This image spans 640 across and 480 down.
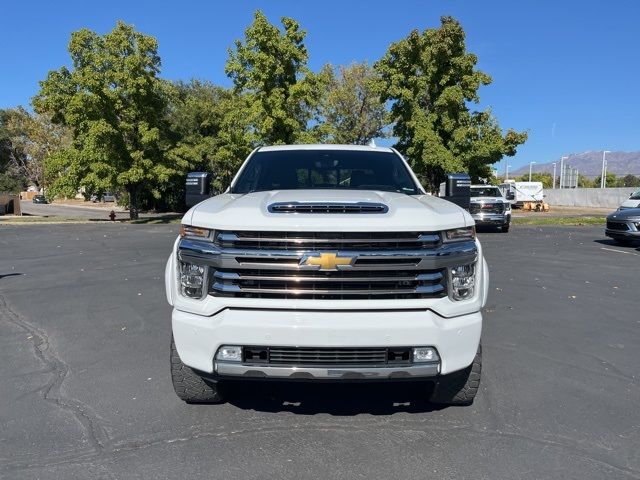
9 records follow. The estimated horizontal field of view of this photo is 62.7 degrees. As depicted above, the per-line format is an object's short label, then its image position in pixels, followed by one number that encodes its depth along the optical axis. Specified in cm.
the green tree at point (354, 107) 3988
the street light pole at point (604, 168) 6328
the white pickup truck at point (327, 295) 313
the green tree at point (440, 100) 2936
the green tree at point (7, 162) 6981
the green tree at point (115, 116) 2928
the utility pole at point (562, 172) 6612
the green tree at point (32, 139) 6259
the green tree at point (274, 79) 2900
